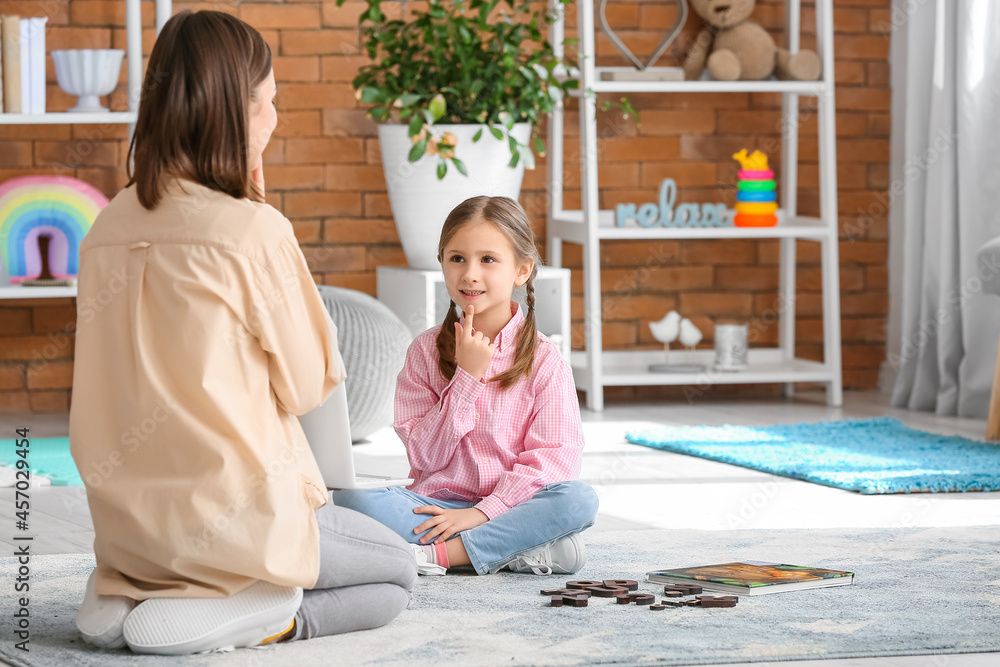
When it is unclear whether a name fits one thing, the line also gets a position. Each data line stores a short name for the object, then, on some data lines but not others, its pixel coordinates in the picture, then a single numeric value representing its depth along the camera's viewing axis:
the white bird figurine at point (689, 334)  7.53
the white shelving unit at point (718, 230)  7.04
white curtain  6.87
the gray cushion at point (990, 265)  5.91
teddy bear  7.30
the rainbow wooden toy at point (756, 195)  7.30
